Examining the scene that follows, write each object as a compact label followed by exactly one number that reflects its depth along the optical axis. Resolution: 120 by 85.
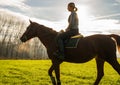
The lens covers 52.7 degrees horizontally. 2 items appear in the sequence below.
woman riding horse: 5.49
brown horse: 5.50
